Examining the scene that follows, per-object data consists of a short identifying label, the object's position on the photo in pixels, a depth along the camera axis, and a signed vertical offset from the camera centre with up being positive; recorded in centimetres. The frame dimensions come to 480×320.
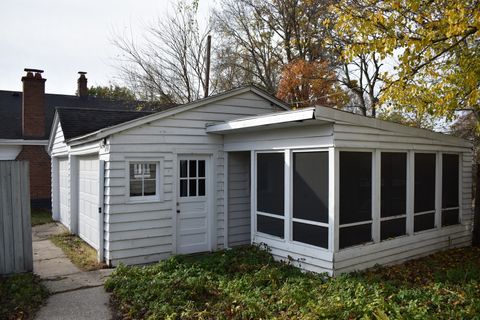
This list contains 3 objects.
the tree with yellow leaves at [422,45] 729 +224
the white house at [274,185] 664 -79
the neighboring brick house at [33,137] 1619 +58
